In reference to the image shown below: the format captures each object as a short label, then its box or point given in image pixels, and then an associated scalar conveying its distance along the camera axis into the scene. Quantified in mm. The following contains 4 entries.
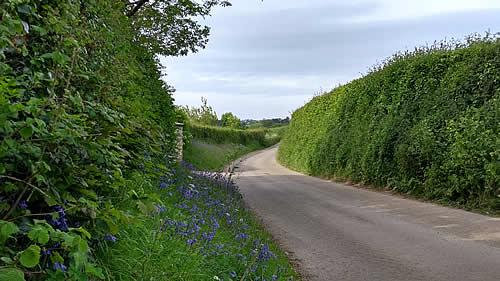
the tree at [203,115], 69750
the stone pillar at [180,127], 14367
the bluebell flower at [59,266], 2023
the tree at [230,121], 80438
